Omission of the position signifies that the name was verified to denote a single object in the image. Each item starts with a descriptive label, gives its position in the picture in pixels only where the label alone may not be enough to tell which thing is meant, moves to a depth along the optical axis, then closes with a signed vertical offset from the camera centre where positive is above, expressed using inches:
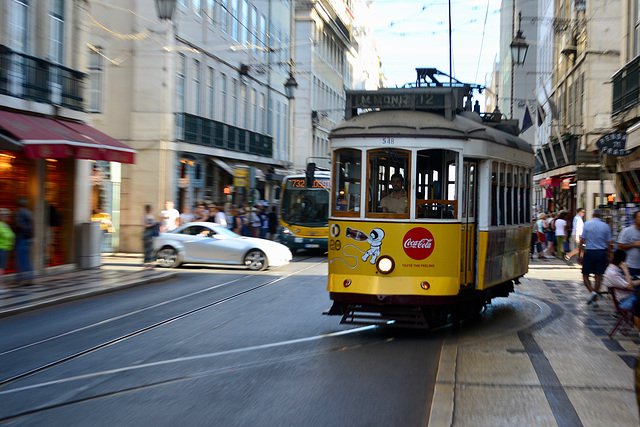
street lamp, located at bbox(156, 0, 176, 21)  632.4 +167.4
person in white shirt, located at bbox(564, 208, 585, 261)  984.3 -1.6
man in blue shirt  560.7 -17.1
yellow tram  393.1 +6.4
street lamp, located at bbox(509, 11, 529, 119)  780.6 +173.3
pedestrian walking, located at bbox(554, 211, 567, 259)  1077.1 -11.9
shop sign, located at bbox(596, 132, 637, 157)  697.6 +72.0
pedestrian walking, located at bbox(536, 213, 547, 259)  1096.1 -19.0
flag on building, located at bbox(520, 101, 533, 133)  1322.6 +178.2
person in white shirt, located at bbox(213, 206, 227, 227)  1029.2 -3.3
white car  842.8 -35.4
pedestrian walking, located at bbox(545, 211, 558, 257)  1137.4 -18.8
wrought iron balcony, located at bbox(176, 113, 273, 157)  1178.6 +137.9
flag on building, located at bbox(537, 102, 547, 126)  1383.6 +194.6
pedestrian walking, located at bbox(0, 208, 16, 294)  586.6 -22.1
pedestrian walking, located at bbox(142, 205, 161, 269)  802.2 -27.0
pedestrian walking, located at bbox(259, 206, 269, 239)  1232.1 -10.3
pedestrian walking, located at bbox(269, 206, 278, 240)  1291.8 -12.1
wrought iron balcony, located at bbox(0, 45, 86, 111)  679.7 +122.8
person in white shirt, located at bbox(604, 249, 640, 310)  424.2 -28.4
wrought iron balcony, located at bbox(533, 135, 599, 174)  1318.9 +131.2
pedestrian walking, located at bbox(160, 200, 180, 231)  960.7 -4.4
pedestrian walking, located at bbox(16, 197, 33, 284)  635.5 -27.0
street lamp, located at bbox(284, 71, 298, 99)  1248.8 +209.7
